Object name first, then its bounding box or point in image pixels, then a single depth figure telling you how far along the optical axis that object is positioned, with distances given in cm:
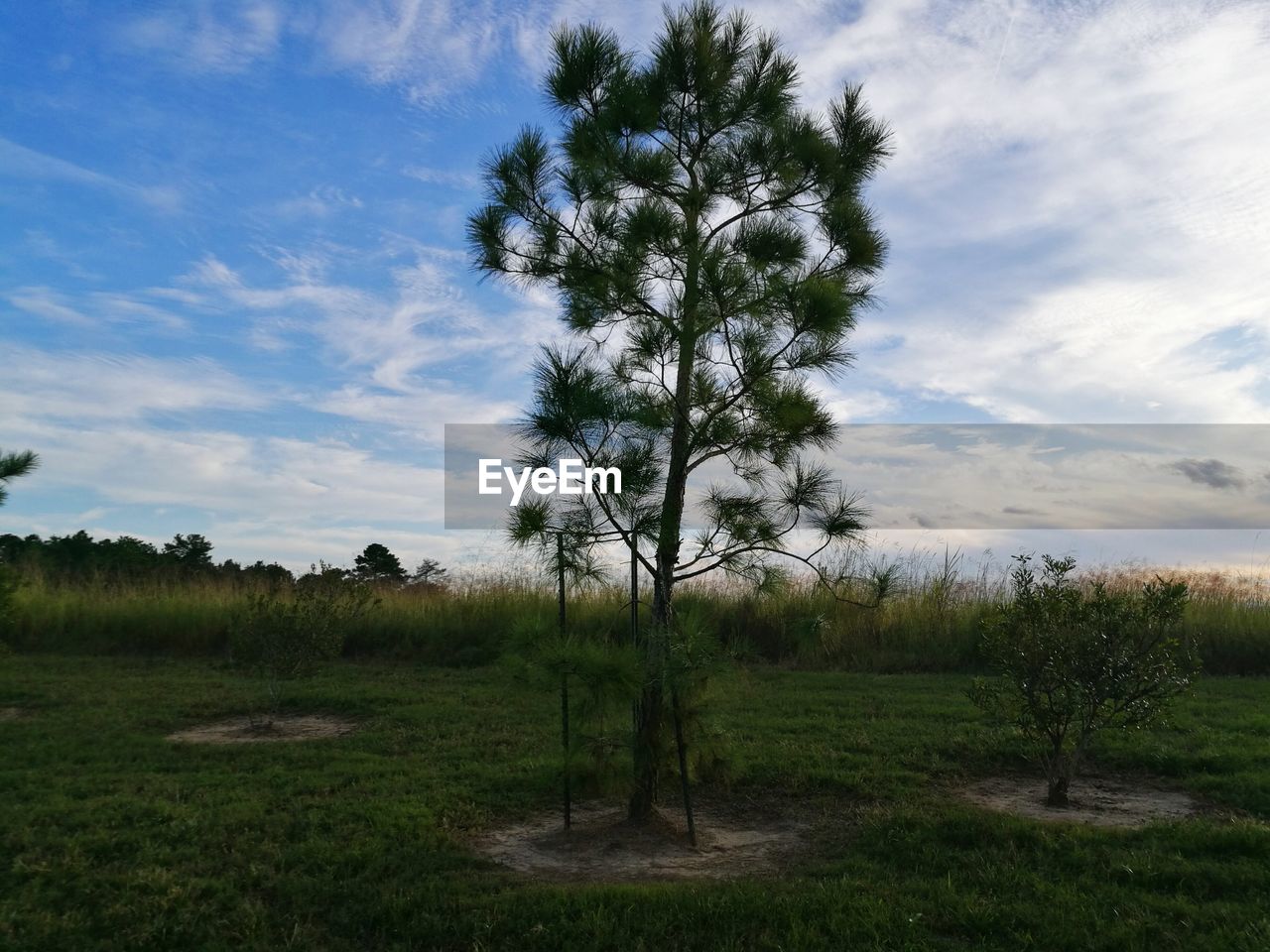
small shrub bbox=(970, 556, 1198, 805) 545
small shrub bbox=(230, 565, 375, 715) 838
